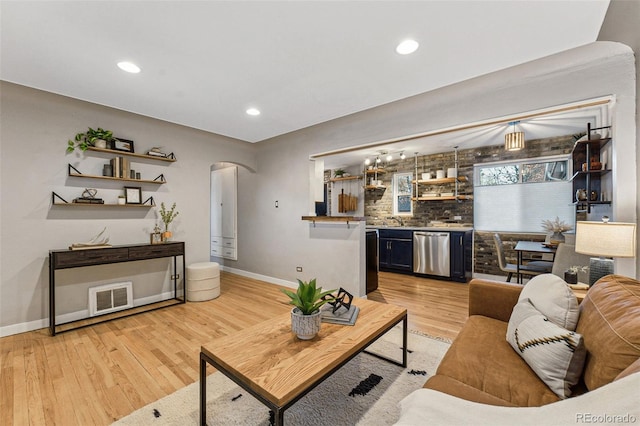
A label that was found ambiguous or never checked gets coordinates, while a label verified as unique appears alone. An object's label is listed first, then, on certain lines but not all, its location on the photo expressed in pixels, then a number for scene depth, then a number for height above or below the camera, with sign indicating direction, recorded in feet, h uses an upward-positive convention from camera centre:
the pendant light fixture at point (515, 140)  12.32 +3.26
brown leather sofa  3.31 -2.47
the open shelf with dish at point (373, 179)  20.77 +2.65
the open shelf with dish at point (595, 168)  8.21 +1.38
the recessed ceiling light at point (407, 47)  7.00 +4.37
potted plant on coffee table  5.23 -1.95
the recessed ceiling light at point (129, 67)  7.93 +4.35
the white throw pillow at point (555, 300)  4.60 -1.60
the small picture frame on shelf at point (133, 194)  11.87 +0.85
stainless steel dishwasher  16.63 -2.54
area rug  5.39 -4.06
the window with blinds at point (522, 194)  14.94 +1.07
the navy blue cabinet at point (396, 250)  18.08 -2.54
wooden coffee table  3.95 -2.48
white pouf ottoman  12.79 -3.26
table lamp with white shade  5.72 -0.61
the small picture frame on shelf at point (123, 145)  11.46 +2.93
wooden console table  9.30 -1.72
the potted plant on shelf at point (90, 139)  10.62 +2.96
